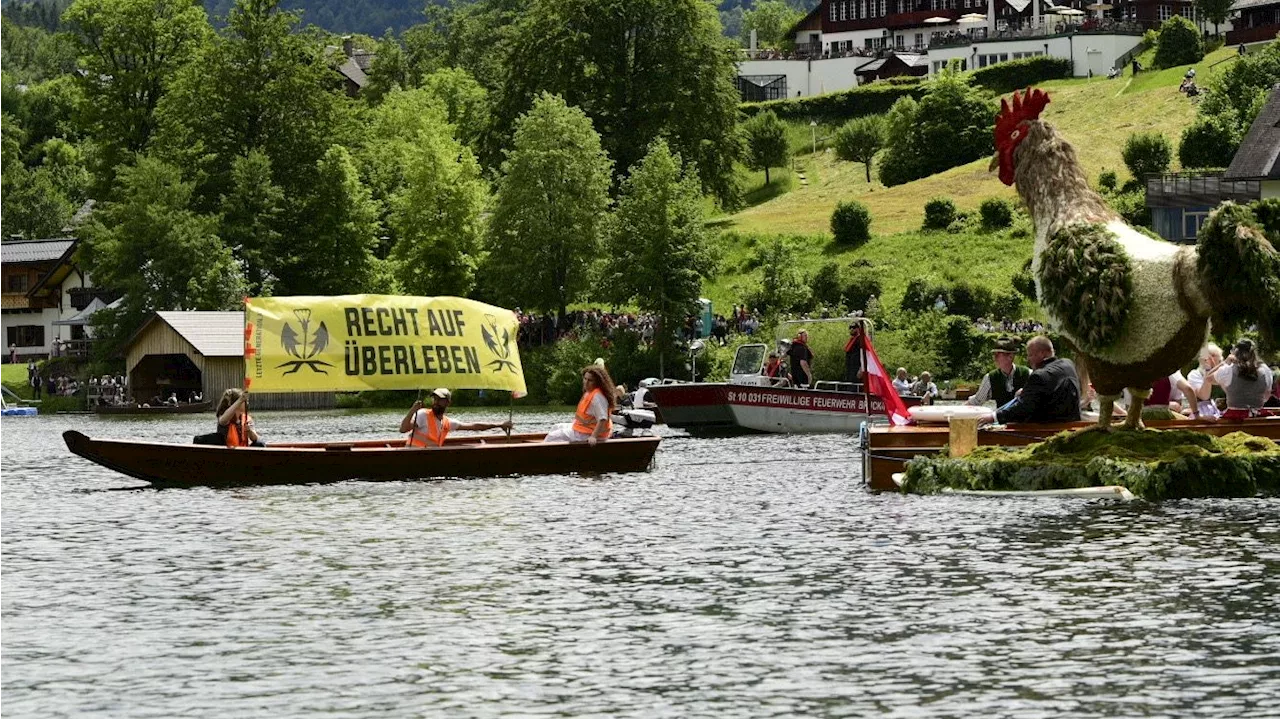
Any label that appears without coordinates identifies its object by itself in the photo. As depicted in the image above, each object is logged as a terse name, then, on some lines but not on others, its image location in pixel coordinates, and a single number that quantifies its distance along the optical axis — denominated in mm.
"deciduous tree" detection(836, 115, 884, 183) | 134750
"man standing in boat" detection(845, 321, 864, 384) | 60781
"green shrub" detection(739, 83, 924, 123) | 150625
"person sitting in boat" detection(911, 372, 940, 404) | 61725
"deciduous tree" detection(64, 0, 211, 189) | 112375
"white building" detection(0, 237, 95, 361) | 134875
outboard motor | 48406
